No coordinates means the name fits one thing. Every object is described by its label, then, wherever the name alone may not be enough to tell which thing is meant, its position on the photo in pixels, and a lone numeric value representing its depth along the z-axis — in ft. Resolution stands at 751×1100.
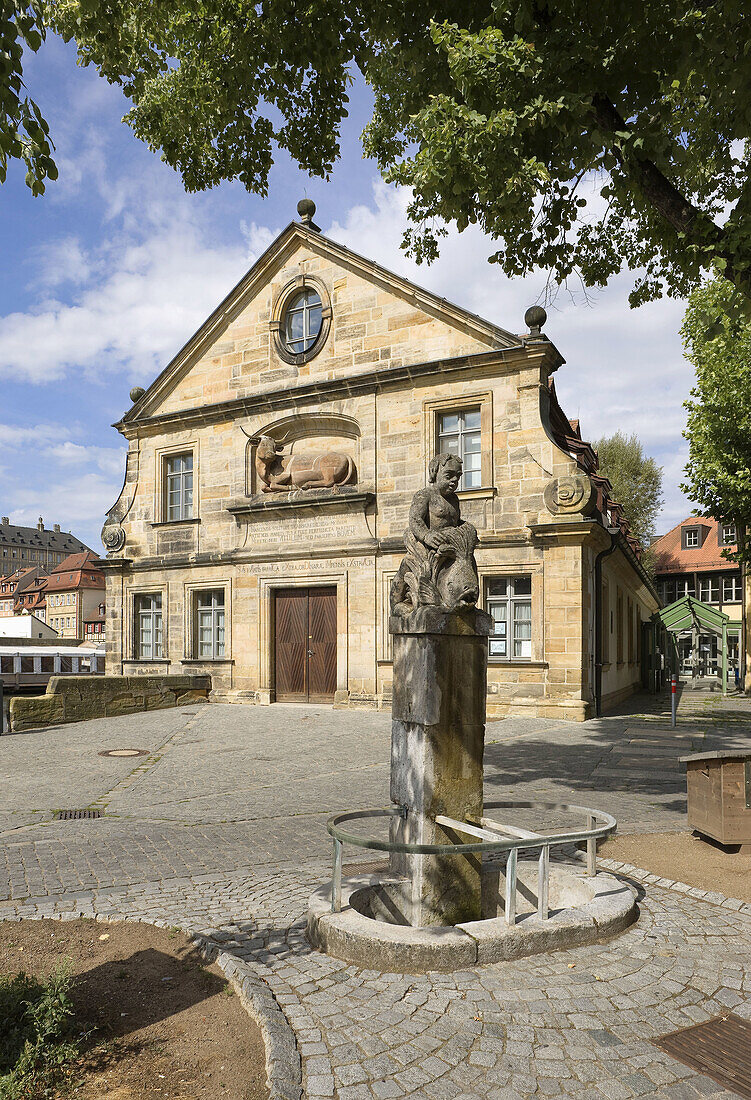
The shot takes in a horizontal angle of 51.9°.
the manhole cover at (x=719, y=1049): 9.78
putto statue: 15.47
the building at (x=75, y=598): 194.18
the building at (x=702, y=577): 107.86
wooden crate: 19.89
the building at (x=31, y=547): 400.67
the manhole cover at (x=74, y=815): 24.75
